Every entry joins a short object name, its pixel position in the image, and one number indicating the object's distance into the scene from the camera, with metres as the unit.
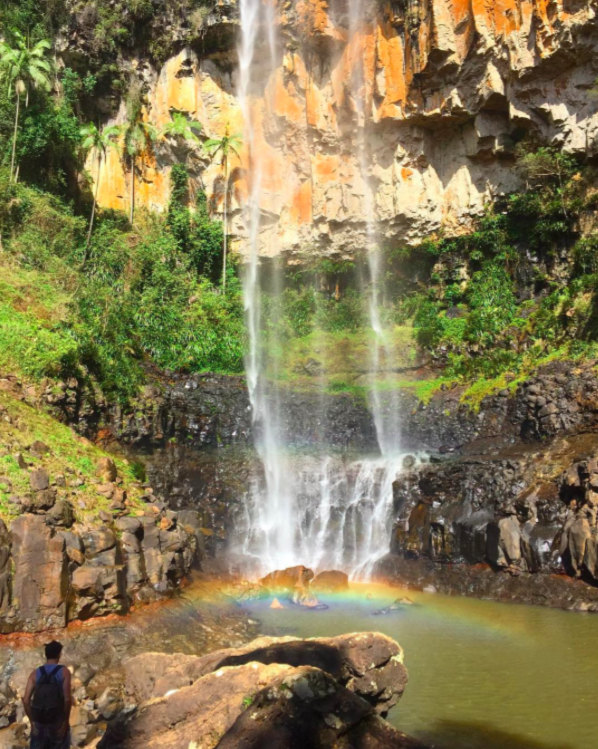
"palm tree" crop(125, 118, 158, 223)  32.03
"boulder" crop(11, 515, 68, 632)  9.91
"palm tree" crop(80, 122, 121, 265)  29.44
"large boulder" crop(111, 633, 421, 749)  4.79
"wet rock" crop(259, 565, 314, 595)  14.27
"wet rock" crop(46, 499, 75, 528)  11.17
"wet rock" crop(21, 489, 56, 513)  11.04
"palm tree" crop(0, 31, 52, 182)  27.27
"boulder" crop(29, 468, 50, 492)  11.48
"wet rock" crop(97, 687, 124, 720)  8.28
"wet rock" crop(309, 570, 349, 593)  14.62
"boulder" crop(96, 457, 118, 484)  13.50
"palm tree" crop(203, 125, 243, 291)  31.36
